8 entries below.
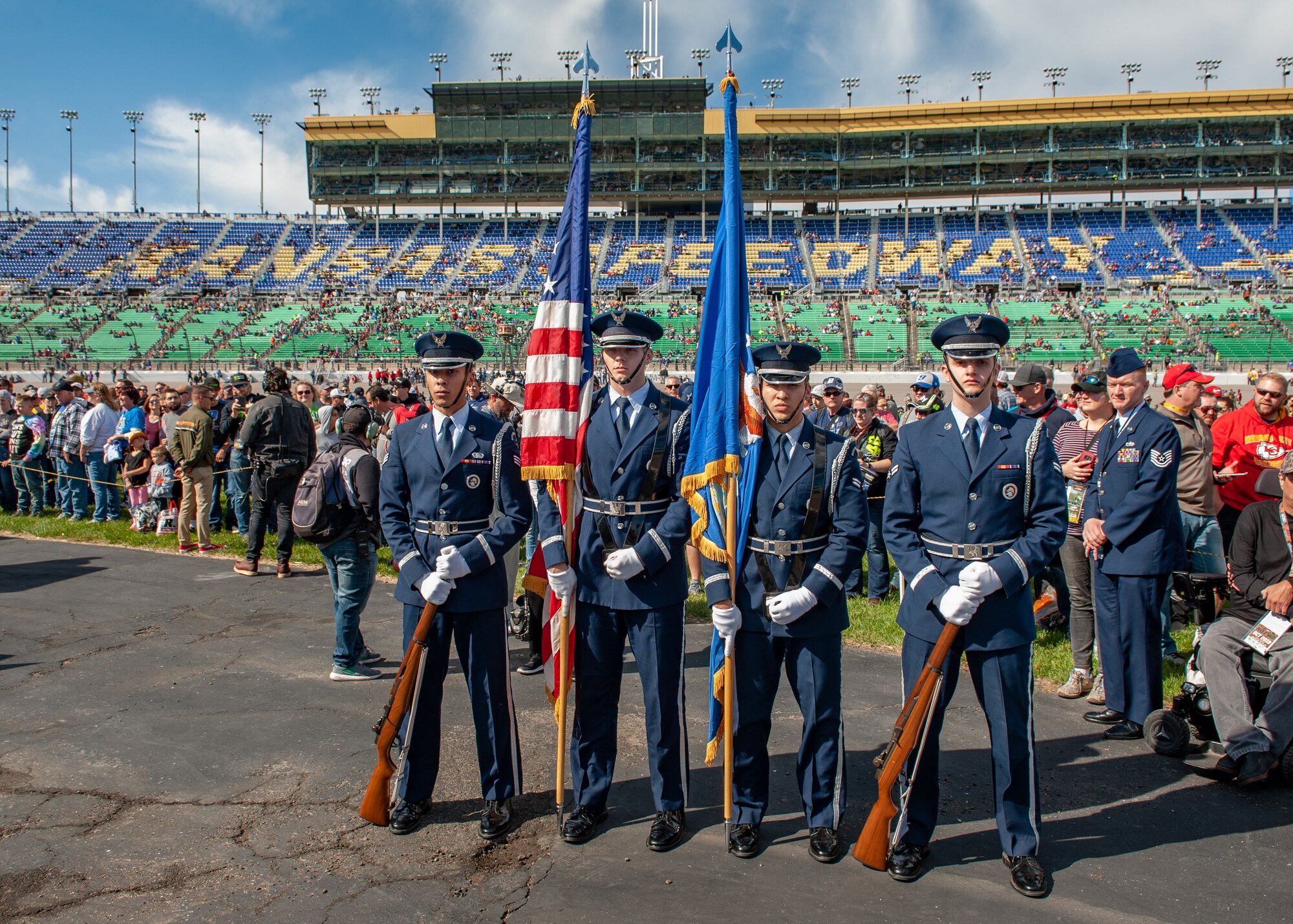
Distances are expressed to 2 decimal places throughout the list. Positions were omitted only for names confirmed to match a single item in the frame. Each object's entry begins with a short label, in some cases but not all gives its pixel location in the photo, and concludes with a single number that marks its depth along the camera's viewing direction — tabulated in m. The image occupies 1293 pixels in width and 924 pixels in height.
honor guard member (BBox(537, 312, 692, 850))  3.90
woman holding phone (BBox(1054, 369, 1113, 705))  5.62
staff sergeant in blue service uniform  4.84
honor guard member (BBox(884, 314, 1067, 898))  3.54
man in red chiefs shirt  6.50
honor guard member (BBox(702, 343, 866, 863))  3.72
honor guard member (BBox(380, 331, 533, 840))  3.98
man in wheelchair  4.29
